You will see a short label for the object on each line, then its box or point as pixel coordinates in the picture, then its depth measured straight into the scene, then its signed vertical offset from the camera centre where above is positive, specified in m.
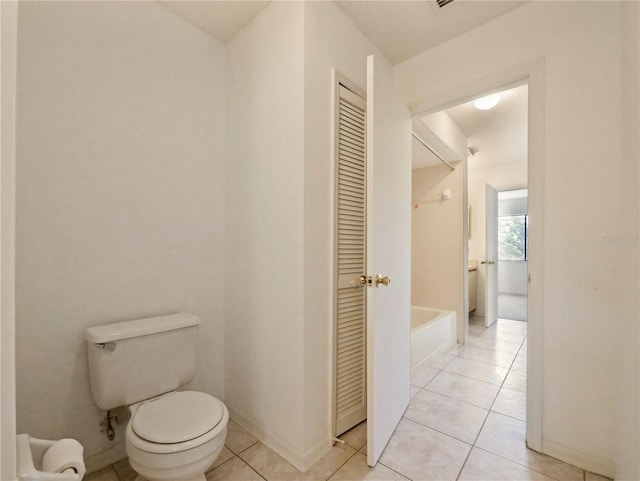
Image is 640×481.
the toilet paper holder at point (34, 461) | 0.63 -0.54
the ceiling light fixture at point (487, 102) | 2.46 +1.24
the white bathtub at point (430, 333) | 2.43 -0.88
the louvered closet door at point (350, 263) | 1.57 -0.13
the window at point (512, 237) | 6.58 +0.11
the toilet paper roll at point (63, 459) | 0.73 -0.58
